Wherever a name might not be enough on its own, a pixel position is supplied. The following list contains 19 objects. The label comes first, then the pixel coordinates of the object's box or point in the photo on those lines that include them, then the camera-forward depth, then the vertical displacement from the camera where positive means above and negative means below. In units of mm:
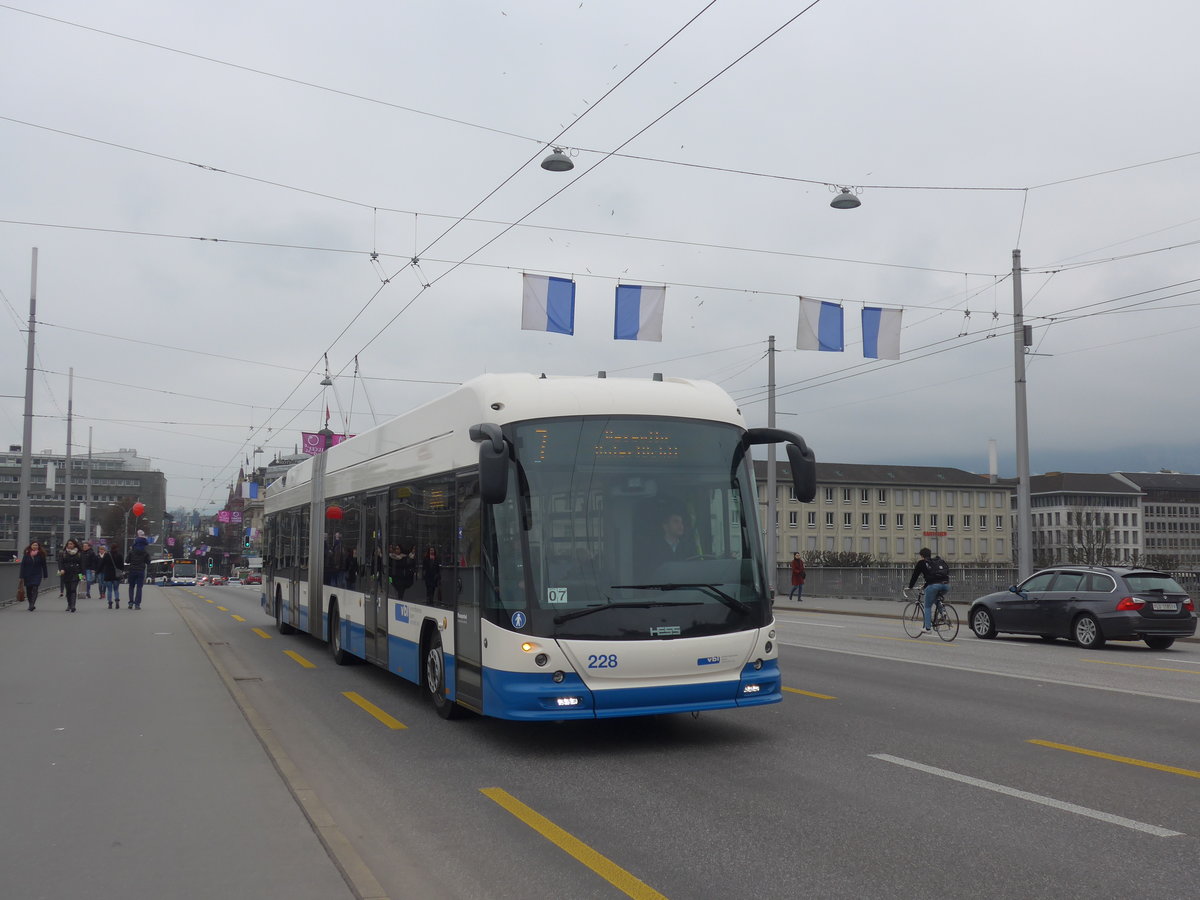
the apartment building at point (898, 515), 128125 +3620
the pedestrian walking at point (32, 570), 26281 -675
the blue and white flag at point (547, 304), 20234 +4301
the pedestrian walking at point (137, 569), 28133 -679
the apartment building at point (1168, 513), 179875 +5510
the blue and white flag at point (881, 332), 23594 +4451
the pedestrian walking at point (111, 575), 28578 -839
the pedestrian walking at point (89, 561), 35156 -604
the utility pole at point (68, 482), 48481 +2718
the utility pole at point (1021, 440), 28078 +2735
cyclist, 21250 -593
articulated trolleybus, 8594 -71
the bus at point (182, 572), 96250 -2687
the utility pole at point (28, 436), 34312 +3167
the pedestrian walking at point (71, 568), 25375 -622
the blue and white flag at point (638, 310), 21312 +4421
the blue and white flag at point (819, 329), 23219 +4458
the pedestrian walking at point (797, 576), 41219 -1112
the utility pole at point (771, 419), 41419 +4624
